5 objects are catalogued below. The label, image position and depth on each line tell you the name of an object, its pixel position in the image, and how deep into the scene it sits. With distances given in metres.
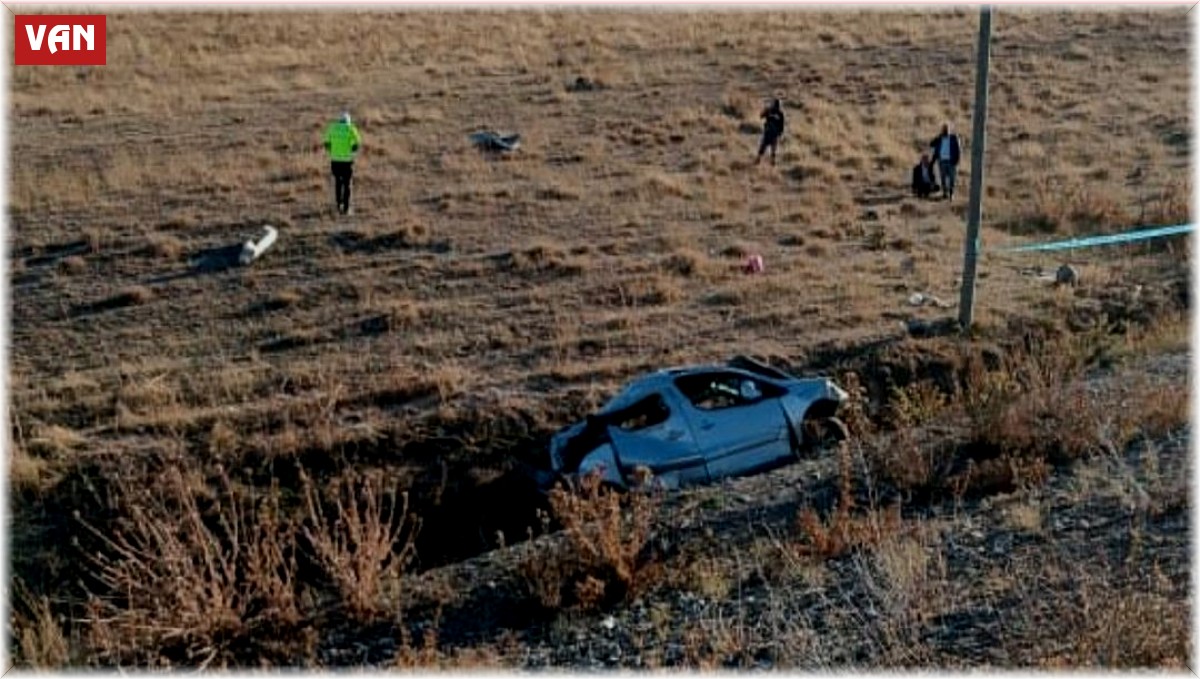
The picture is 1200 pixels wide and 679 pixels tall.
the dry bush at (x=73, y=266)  18.75
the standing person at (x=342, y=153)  20.25
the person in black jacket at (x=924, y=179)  23.03
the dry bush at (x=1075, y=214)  21.73
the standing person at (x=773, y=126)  25.20
